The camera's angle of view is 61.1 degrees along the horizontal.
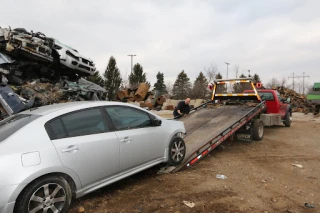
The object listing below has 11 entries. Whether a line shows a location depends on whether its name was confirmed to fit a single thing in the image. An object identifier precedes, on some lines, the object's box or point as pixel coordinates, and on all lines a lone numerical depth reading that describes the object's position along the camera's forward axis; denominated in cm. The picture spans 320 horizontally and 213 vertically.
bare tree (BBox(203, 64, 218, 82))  4820
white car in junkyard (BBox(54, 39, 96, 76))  1048
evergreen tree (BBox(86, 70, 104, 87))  3297
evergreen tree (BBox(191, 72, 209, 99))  3966
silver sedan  309
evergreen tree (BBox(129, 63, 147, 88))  4376
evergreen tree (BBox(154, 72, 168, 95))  5272
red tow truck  652
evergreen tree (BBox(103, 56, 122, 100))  3969
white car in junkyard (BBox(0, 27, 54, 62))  930
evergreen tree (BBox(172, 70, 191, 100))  4516
